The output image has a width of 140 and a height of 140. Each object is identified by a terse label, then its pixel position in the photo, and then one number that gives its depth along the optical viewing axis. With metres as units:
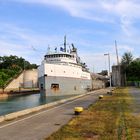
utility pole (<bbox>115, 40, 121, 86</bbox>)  64.32
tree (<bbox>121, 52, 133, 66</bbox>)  73.23
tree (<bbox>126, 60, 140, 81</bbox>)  62.46
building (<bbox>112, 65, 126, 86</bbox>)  64.45
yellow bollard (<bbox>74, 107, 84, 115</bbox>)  10.41
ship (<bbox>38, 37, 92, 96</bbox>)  29.31
